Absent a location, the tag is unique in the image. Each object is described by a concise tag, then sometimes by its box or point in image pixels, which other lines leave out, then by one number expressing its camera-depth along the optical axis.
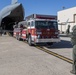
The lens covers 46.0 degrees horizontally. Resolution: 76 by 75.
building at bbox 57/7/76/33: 23.37
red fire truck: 6.61
